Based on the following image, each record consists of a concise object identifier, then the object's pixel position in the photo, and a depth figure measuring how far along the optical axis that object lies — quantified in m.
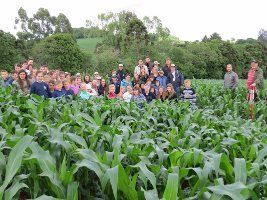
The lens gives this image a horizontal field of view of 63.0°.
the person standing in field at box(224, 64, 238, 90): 7.41
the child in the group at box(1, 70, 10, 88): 5.64
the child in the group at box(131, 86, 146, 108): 5.72
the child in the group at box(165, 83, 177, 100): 6.30
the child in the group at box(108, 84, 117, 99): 5.86
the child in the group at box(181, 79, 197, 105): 6.14
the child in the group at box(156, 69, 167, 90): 6.78
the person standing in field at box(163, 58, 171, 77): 7.23
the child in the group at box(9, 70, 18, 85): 5.54
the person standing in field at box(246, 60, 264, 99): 6.65
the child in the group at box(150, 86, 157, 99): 6.28
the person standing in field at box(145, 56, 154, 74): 7.67
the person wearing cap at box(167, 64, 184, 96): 7.10
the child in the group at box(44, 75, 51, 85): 5.20
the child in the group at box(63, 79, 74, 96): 5.08
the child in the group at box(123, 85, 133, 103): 5.83
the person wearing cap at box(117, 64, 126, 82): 7.61
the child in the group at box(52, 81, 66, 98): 4.88
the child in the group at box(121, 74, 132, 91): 6.84
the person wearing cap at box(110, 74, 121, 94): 7.04
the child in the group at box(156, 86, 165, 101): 6.27
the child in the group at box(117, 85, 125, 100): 6.08
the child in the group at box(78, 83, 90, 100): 5.34
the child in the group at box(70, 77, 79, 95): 6.08
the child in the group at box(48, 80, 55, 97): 4.90
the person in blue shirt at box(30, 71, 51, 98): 4.68
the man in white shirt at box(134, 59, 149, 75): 7.26
